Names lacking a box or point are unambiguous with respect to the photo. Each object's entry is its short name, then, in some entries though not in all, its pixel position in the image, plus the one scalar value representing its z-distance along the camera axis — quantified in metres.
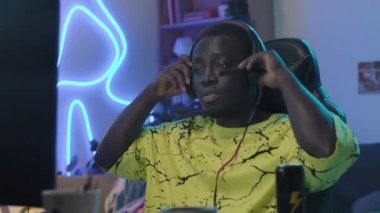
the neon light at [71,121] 3.77
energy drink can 0.78
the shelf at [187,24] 3.40
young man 1.18
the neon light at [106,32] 3.82
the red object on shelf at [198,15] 3.43
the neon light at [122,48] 3.81
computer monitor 0.87
